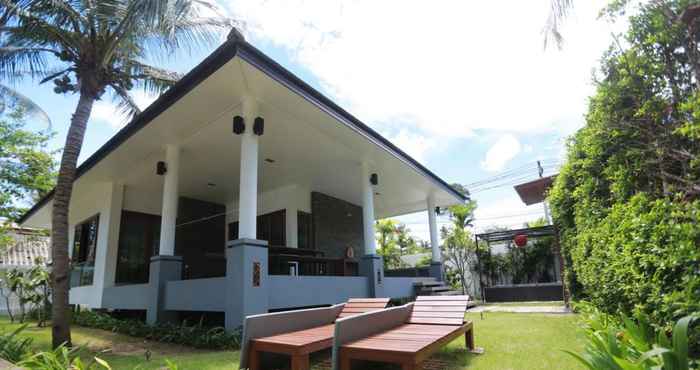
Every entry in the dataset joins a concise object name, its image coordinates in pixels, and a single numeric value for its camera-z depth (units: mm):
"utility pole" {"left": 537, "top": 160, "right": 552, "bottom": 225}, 27288
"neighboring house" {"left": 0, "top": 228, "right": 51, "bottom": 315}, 18381
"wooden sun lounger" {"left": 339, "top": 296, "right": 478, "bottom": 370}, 3279
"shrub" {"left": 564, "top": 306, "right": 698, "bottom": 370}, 2041
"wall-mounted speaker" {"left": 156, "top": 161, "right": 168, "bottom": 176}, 9000
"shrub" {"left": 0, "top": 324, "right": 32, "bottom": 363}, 4418
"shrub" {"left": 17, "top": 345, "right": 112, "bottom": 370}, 2945
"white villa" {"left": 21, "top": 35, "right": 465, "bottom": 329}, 6547
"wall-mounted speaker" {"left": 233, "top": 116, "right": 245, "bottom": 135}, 6809
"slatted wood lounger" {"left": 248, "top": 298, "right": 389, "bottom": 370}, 3590
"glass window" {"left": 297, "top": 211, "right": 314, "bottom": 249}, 12484
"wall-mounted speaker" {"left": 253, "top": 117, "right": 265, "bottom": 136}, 6871
